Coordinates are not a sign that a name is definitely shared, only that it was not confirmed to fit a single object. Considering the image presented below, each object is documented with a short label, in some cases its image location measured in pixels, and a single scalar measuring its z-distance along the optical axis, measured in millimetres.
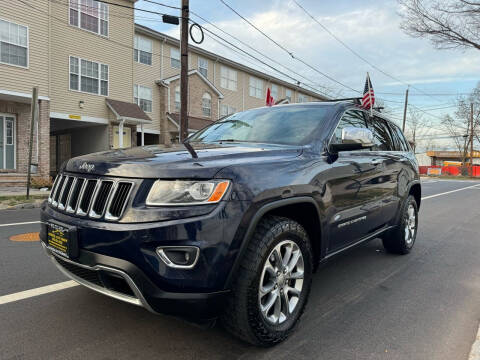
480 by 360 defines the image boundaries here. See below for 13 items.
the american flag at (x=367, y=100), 4320
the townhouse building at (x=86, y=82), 13703
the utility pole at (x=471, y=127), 44678
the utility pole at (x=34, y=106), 9665
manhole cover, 5348
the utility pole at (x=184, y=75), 12062
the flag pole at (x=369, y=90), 4248
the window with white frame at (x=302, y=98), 36397
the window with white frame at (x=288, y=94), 33844
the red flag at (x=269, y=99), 6318
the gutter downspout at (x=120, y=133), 16938
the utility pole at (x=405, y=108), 36625
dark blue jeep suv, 2082
